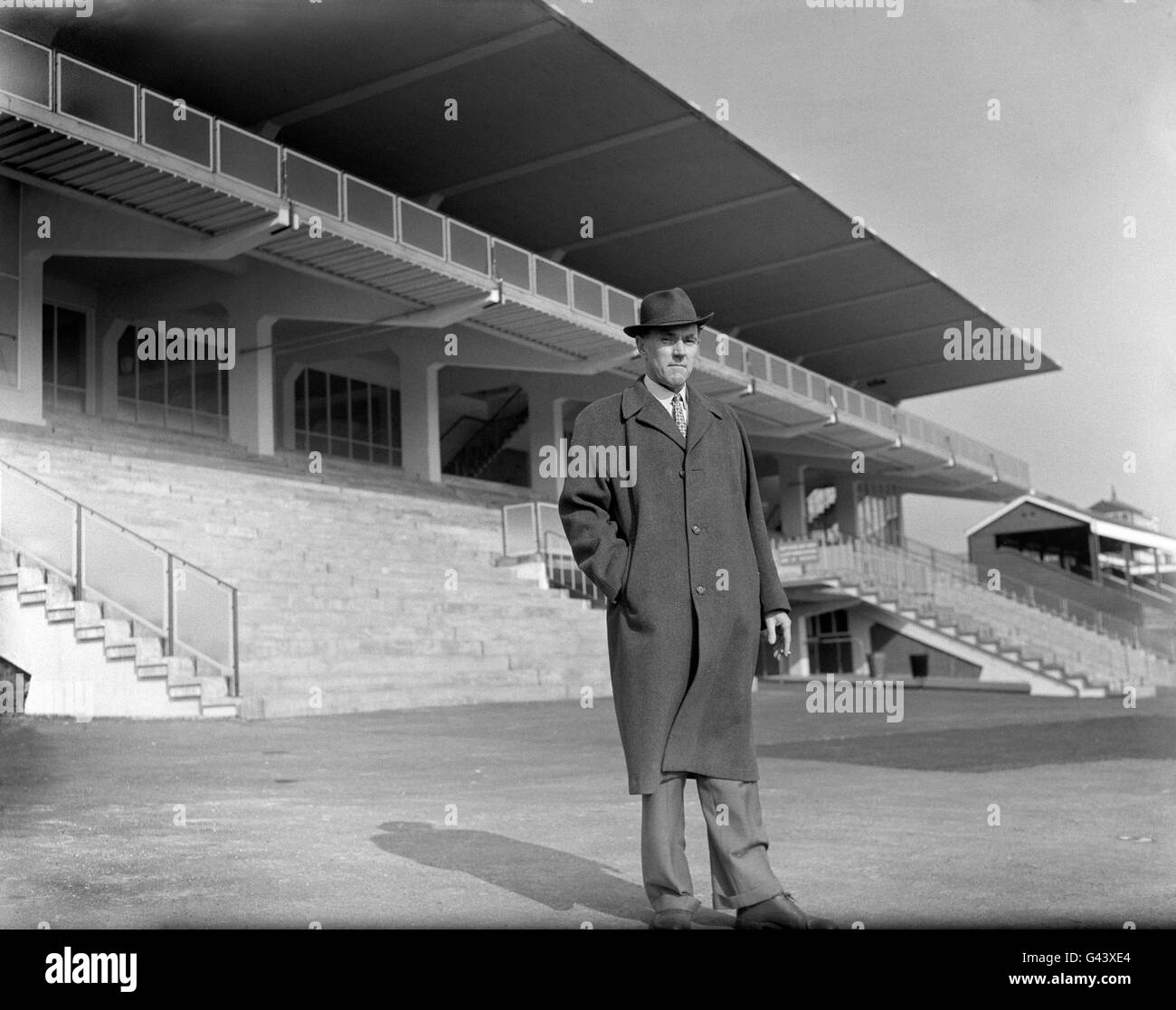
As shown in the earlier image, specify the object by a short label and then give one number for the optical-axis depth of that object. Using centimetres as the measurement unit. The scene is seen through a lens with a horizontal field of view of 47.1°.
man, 404
